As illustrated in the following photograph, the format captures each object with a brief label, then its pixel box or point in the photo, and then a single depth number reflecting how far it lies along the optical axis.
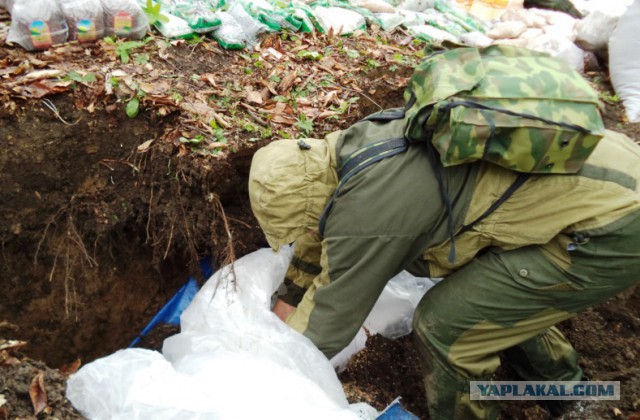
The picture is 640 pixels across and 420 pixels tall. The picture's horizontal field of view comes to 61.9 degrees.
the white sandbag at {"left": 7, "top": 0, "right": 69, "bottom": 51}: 3.19
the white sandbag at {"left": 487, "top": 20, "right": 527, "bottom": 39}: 5.28
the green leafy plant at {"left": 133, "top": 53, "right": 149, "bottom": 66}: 3.35
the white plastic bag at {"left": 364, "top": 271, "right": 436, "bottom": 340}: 2.86
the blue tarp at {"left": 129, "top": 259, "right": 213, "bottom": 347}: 2.95
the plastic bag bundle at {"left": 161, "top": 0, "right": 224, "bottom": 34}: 3.76
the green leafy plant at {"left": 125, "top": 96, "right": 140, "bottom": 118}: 2.94
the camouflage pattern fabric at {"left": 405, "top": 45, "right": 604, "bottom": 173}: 1.75
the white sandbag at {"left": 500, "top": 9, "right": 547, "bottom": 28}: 5.44
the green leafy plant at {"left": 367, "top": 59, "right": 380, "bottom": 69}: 4.04
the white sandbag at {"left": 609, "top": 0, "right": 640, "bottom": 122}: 4.47
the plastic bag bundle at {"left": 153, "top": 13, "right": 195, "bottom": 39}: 3.67
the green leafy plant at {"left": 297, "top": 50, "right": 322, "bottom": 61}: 3.93
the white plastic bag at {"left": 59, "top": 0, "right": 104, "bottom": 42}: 3.32
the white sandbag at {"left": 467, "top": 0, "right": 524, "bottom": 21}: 6.20
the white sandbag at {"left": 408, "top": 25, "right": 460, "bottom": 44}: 4.86
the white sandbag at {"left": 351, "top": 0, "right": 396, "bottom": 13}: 5.05
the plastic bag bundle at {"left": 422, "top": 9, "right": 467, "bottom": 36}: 5.31
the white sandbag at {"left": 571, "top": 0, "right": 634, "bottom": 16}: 5.02
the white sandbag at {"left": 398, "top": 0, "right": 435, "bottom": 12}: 5.45
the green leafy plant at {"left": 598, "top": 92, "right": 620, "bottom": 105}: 4.60
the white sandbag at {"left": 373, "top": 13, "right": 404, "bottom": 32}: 4.84
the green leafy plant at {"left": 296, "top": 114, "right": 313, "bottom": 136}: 3.19
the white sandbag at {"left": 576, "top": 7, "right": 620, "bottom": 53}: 4.92
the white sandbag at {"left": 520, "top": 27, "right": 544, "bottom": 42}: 5.18
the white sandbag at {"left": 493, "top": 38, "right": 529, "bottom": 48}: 5.08
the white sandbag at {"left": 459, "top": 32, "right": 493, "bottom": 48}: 5.08
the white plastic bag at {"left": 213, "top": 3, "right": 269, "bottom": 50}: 3.78
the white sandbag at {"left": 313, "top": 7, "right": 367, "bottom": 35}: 4.46
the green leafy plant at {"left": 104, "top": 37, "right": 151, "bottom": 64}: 3.34
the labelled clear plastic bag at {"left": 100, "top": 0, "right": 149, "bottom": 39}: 3.41
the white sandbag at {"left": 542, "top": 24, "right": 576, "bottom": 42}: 5.20
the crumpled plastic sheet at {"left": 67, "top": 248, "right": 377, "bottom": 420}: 1.69
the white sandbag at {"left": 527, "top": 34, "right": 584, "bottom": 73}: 4.86
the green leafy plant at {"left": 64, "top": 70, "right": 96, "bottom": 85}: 3.02
